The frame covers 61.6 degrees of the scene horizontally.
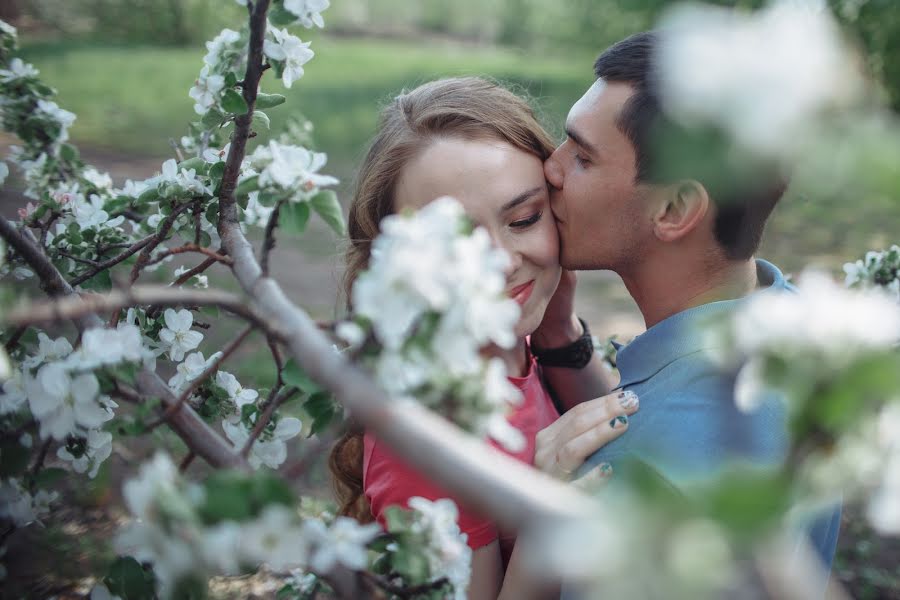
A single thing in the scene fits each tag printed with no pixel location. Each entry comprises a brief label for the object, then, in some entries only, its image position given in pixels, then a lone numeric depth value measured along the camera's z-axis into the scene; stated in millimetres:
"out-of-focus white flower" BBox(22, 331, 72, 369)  1245
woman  1751
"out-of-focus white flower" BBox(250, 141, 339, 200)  1172
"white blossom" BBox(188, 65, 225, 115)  1447
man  1544
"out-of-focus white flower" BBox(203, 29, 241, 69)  1460
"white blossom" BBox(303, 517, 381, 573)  932
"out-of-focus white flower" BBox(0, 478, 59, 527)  1268
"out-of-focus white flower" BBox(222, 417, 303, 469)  1370
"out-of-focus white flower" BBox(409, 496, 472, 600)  1103
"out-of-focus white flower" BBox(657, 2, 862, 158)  657
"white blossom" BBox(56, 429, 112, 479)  1297
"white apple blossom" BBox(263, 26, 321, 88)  1420
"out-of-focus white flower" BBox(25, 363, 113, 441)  1017
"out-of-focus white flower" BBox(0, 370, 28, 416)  1176
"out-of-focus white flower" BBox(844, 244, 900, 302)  1963
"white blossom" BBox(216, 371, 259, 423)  1507
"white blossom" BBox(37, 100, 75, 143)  1708
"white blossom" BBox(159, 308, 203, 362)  1514
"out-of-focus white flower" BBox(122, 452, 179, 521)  803
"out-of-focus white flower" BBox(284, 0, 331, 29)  1292
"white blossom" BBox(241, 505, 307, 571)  828
